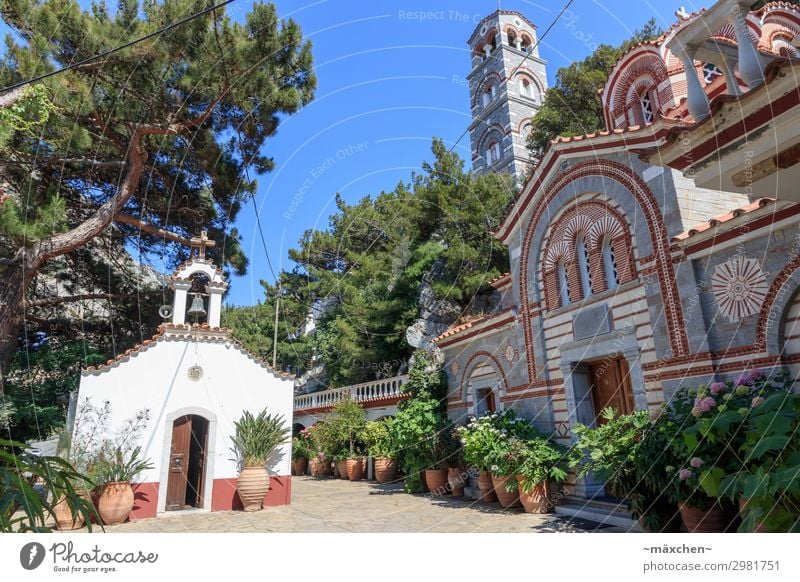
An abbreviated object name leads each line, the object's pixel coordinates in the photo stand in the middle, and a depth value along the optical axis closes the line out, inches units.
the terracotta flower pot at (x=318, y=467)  652.7
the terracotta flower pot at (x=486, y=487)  366.9
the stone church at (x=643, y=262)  151.0
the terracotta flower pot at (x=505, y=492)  333.4
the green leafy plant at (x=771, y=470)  130.3
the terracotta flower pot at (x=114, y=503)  325.1
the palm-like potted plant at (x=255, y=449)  376.2
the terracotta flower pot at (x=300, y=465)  714.2
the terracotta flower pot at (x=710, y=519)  201.6
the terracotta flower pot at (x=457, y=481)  405.4
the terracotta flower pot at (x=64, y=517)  305.6
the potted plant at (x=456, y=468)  406.0
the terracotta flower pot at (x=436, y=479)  422.0
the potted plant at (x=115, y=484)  326.0
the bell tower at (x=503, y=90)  1130.0
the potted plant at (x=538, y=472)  319.6
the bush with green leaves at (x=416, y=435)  438.9
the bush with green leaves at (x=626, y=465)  227.3
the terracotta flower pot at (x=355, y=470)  579.8
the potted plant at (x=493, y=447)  336.5
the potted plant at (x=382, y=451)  533.3
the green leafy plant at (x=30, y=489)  71.3
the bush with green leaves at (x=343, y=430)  608.7
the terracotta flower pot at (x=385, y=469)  534.6
